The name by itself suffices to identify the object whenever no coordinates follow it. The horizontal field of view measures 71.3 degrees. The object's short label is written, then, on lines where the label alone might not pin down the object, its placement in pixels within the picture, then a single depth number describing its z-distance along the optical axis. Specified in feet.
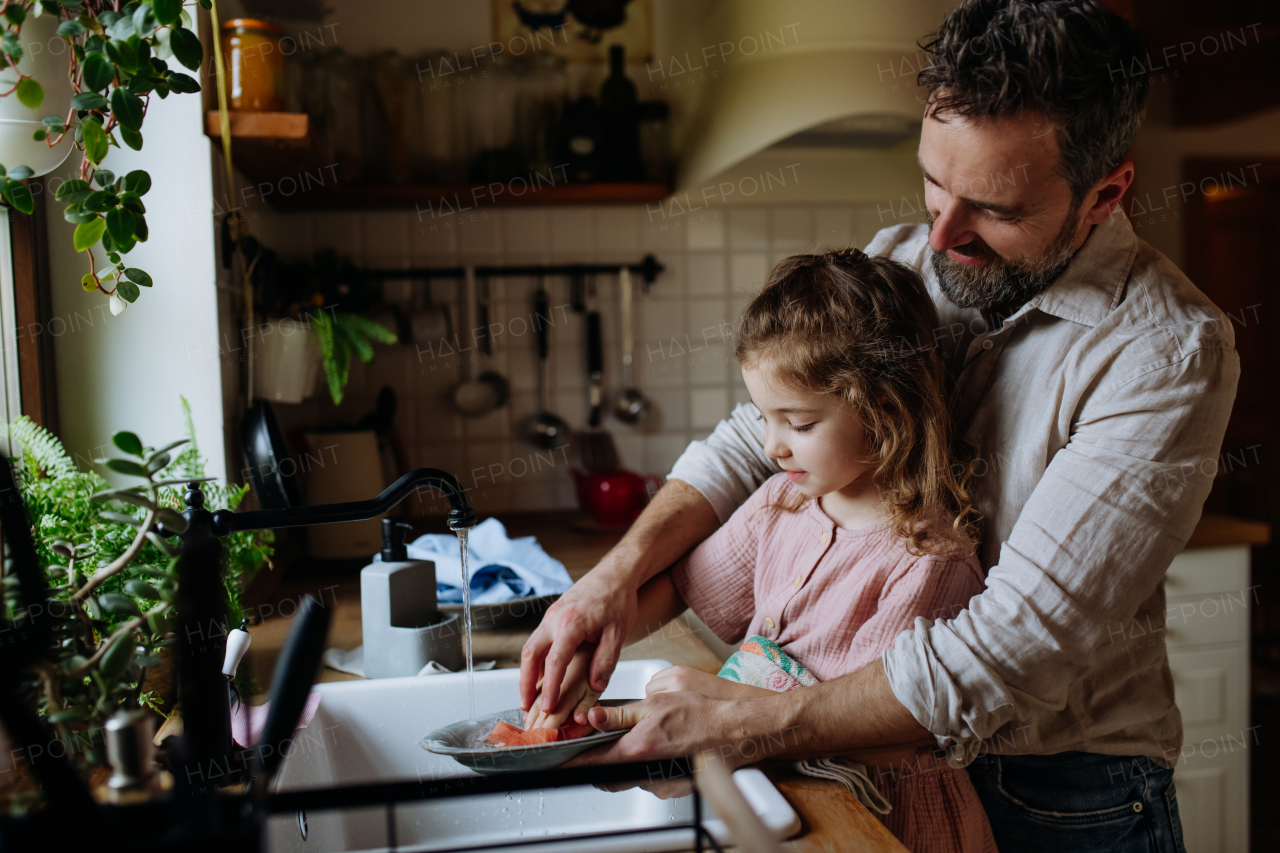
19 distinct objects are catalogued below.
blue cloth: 4.81
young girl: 2.94
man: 2.60
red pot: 6.97
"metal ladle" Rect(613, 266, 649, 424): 7.93
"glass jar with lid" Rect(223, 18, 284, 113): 4.91
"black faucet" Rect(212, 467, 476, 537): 2.62
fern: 3.29
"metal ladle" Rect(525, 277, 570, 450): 7.77
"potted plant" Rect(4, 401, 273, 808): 1.69
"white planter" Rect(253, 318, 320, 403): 5.35
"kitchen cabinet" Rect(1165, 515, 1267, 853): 6.04
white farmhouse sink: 3.31
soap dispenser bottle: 3.98
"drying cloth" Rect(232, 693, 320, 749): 3.01
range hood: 6.10
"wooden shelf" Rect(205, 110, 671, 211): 4.82
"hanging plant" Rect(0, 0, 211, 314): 2.39
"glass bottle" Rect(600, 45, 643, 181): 7.49
